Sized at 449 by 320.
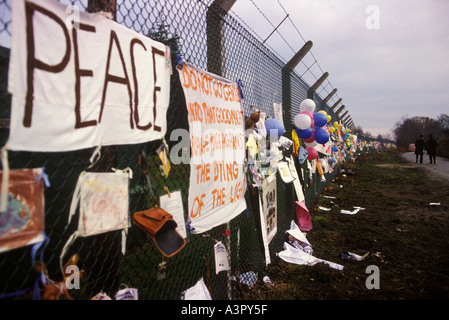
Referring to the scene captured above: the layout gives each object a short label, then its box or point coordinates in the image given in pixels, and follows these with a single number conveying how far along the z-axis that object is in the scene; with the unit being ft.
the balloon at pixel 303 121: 14.69
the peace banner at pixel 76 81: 3.25
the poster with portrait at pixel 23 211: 3.30
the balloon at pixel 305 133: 15.44
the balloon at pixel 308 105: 16.90
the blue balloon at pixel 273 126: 11.16
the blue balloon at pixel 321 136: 16.80
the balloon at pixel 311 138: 16.25
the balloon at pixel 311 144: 17.45
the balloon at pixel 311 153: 18.08
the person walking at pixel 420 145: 69.89
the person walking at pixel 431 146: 65.73
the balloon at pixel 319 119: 16.61
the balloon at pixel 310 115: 15.60
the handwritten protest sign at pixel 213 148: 6.48
